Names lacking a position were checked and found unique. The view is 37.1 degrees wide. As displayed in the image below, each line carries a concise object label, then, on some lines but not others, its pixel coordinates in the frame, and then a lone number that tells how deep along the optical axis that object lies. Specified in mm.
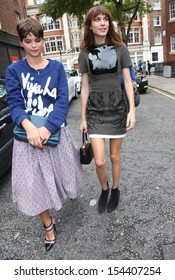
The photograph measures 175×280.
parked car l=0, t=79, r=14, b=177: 3475
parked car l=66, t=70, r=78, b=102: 10516
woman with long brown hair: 2307
